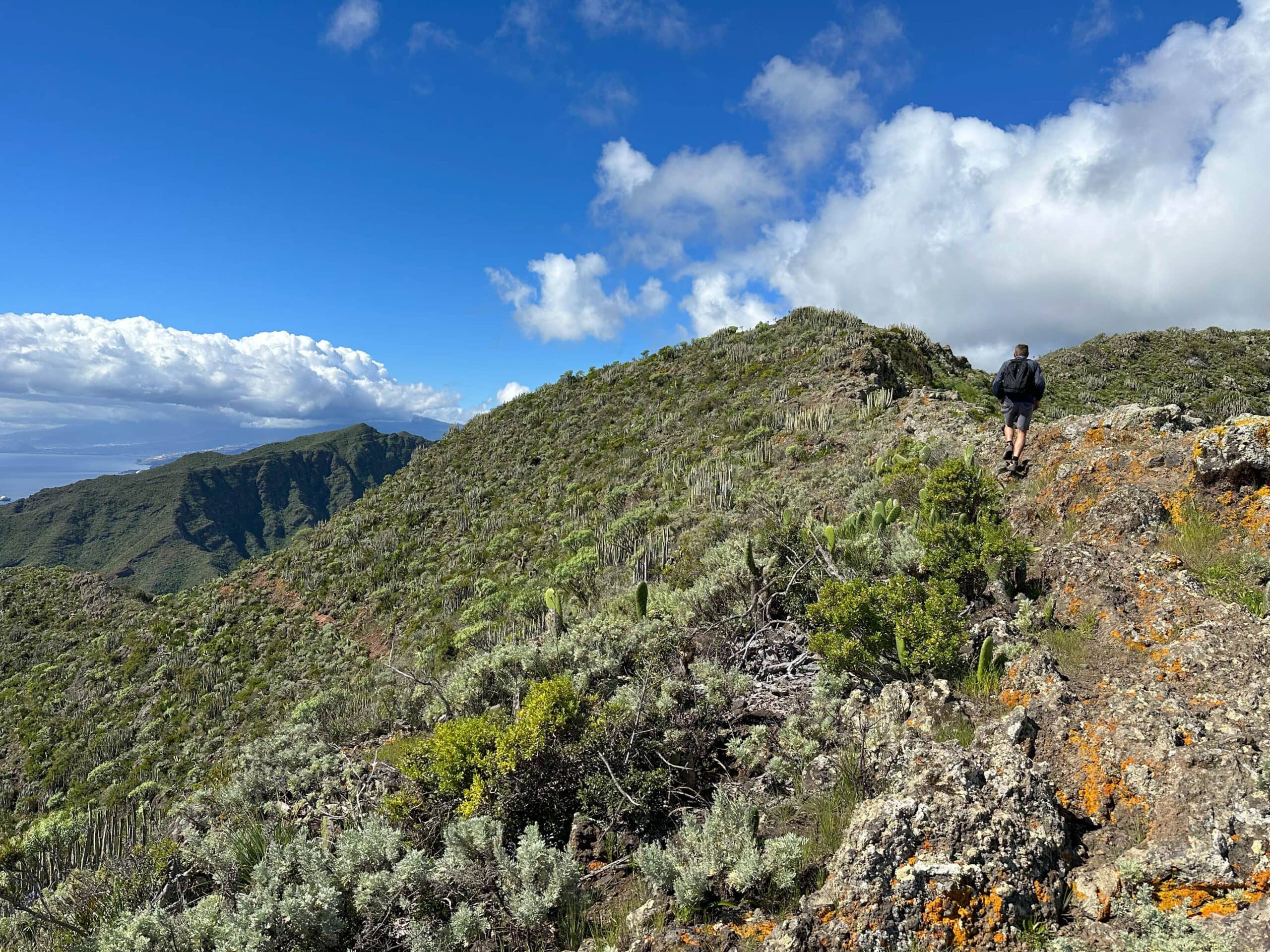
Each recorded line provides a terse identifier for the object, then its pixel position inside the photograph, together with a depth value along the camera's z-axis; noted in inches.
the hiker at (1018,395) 310.3
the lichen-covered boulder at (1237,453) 187.9
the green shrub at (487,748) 164.2
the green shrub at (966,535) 198.8
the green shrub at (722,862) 115.7
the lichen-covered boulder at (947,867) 97.0
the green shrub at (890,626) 167.3
